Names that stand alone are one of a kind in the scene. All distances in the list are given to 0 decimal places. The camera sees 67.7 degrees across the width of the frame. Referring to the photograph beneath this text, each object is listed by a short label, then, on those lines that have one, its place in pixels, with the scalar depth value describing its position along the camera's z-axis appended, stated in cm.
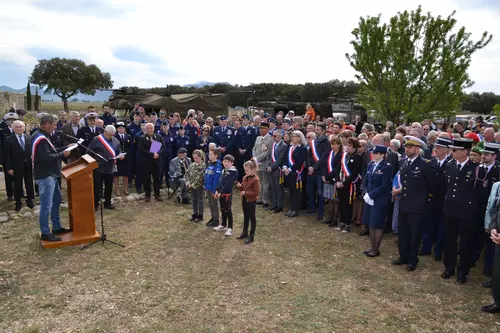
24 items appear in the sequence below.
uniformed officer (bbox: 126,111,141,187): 1040
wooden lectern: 660
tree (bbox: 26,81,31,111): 4320
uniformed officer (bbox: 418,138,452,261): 620
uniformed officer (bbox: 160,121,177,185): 1080
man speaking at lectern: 630
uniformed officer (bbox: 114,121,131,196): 1005
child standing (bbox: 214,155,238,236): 726
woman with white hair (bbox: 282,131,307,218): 854
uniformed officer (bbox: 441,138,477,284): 537
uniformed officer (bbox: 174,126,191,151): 1105
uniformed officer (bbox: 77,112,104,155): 943
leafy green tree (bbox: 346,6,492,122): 1380
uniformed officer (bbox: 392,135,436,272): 575
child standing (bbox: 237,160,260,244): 694
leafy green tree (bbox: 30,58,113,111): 4878
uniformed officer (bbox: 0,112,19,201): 884
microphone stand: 669
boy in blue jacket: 764
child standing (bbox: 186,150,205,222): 805
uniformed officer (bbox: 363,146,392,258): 621
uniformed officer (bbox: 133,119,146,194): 975
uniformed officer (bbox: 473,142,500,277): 549
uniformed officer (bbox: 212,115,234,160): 1131
